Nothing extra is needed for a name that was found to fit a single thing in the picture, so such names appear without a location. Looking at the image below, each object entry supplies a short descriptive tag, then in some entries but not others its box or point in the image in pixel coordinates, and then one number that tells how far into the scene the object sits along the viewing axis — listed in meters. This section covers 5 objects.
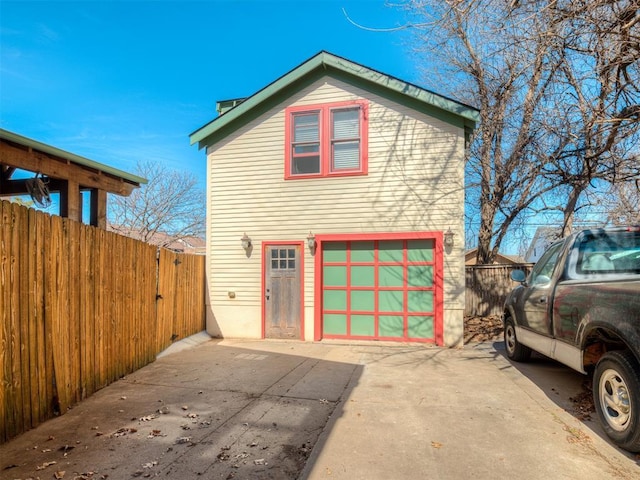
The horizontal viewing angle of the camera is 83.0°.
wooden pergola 4.79
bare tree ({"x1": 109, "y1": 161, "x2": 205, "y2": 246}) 19.23
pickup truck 2.83
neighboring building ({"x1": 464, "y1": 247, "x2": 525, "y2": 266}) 28.38
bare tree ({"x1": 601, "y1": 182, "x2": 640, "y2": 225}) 9.68
